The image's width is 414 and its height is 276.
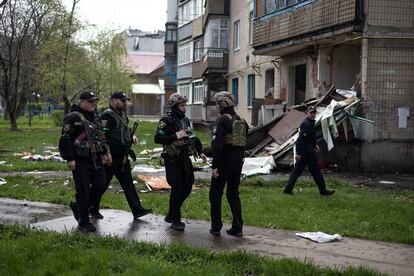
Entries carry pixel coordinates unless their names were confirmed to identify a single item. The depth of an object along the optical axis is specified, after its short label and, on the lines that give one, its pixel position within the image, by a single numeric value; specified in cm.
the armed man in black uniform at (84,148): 757
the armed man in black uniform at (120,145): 834
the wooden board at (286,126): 1681
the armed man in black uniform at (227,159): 753
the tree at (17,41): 3403
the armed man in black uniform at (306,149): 1127
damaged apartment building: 1606
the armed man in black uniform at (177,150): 785
